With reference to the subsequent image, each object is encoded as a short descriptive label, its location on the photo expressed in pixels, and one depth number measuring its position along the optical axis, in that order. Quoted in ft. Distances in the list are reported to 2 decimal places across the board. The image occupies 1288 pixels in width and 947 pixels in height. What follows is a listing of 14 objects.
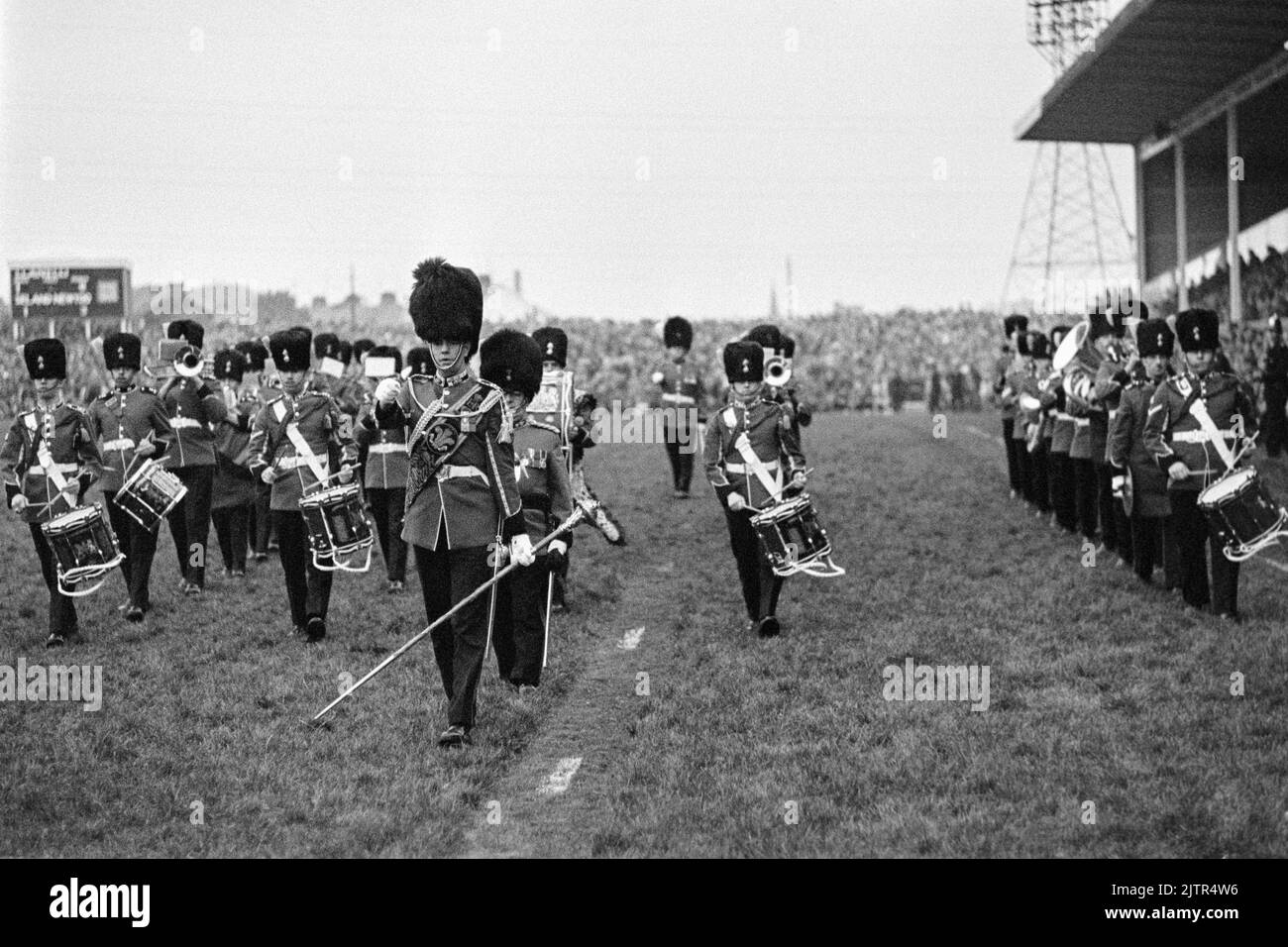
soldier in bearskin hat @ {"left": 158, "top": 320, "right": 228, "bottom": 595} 47.50
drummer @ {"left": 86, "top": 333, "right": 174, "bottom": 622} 43.27
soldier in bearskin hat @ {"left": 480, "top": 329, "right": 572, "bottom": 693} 32.91
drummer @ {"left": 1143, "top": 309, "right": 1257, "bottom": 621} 38.96
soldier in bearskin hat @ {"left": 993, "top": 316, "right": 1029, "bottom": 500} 65.21
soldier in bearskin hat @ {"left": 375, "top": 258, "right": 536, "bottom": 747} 28.32
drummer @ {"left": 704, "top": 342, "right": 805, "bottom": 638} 38.58
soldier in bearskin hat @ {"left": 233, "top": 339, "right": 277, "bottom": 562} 52.31
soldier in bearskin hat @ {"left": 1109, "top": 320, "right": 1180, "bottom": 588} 41.50
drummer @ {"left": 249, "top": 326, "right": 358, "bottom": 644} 38.88
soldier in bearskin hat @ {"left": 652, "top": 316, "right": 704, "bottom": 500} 71.51
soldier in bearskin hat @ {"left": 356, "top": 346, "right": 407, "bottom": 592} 48.24
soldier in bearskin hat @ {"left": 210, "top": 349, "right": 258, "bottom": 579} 49.73
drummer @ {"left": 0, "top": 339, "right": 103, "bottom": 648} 38.75
